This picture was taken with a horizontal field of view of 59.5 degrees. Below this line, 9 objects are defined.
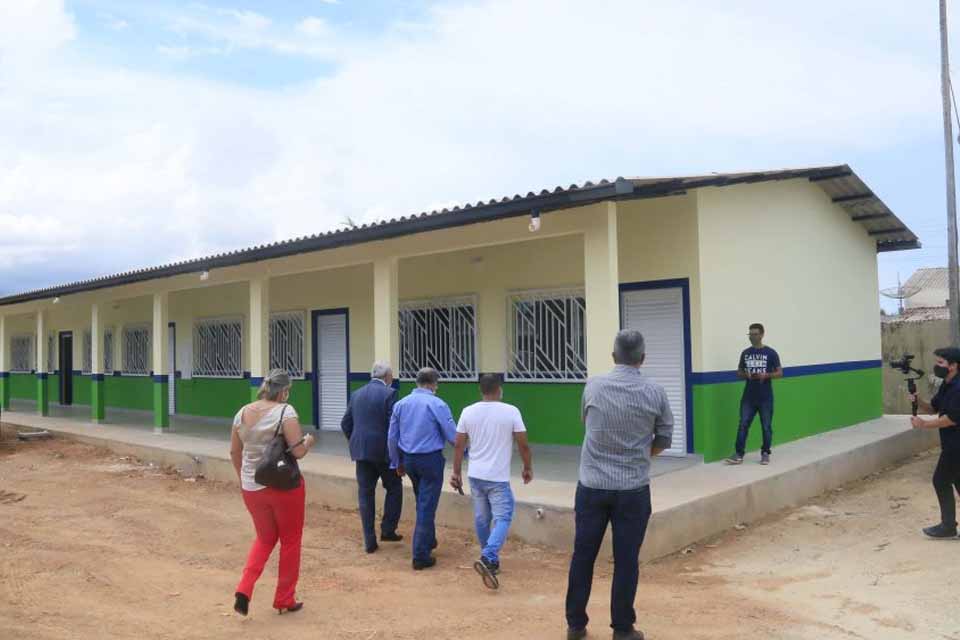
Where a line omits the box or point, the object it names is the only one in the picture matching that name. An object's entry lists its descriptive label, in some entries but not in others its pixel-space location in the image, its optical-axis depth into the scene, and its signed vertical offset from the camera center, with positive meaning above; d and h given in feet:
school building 29.73 +2.07
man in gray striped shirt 14.93 -2.22
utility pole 44.52 +7.37
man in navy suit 22.63 -2.50
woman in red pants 17.25 -2.97
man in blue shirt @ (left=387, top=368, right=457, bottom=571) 21.11 -2.49
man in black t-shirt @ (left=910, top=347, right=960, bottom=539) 22.41 -2.56
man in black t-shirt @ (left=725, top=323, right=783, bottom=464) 28.68 -1.52
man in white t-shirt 19.54 -2.61
